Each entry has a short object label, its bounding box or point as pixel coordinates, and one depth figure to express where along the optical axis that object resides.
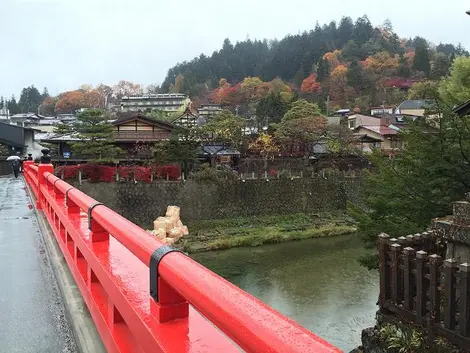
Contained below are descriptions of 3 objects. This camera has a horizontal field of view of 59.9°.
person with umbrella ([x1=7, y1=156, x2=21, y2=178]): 18.33
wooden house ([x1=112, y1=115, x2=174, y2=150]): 23.00
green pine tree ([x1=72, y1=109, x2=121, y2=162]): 18.75
